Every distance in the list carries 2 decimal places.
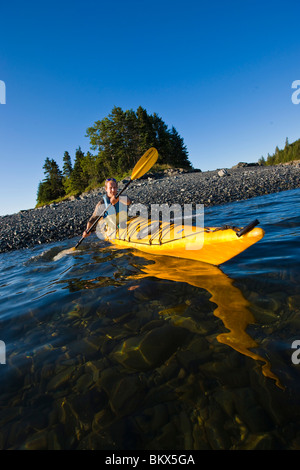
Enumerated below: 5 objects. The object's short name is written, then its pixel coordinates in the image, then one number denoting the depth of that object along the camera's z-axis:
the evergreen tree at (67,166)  53.31
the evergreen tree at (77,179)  47.53
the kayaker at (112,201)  6.91
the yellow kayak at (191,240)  3.84
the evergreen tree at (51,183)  53.62
